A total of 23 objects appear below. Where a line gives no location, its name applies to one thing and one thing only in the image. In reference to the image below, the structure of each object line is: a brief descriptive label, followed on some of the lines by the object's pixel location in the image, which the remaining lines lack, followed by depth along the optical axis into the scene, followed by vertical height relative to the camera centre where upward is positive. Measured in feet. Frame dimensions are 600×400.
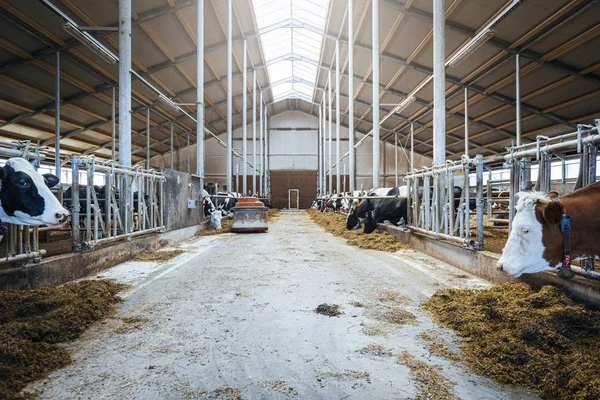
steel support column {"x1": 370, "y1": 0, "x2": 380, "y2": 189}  36.22 +11.22
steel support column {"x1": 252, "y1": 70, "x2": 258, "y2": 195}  68.40 +20.07
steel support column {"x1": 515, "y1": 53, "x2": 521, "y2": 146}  38.63 +11.31
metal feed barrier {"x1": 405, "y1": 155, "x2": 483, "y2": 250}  15.21 -0.58
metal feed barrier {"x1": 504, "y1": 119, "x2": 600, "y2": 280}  9.45 +0.92
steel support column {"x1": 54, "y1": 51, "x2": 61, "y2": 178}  37.06 +11.04
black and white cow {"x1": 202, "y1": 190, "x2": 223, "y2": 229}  37.22 -2.48
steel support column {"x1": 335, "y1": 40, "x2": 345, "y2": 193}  53.83 +17.44
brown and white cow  8.02 -0.94
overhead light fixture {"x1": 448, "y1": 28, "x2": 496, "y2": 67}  22.92 +10.24
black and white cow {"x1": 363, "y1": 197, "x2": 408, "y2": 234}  29.91 -1.75
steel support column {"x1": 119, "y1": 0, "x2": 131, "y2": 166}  23.50 +8.12
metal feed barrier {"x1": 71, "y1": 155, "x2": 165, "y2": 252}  14.94 -0.42
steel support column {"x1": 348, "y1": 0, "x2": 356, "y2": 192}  42.57 +13.77
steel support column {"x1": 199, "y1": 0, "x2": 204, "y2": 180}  35.81 +10.95
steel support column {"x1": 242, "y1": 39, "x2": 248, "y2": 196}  56.33 +15.76
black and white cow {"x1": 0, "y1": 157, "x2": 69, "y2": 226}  11.28 -0.06
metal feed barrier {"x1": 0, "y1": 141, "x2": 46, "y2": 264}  11.44 -1.33
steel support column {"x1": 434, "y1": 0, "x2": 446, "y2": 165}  22.79 +7.27
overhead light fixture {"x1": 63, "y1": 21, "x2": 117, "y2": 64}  21.35 +9.97
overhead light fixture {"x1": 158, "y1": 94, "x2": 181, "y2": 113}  32.28 +8.83
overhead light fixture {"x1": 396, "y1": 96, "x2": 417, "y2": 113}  37.23 +9.69
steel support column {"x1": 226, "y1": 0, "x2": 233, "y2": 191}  43.38 +15.43
